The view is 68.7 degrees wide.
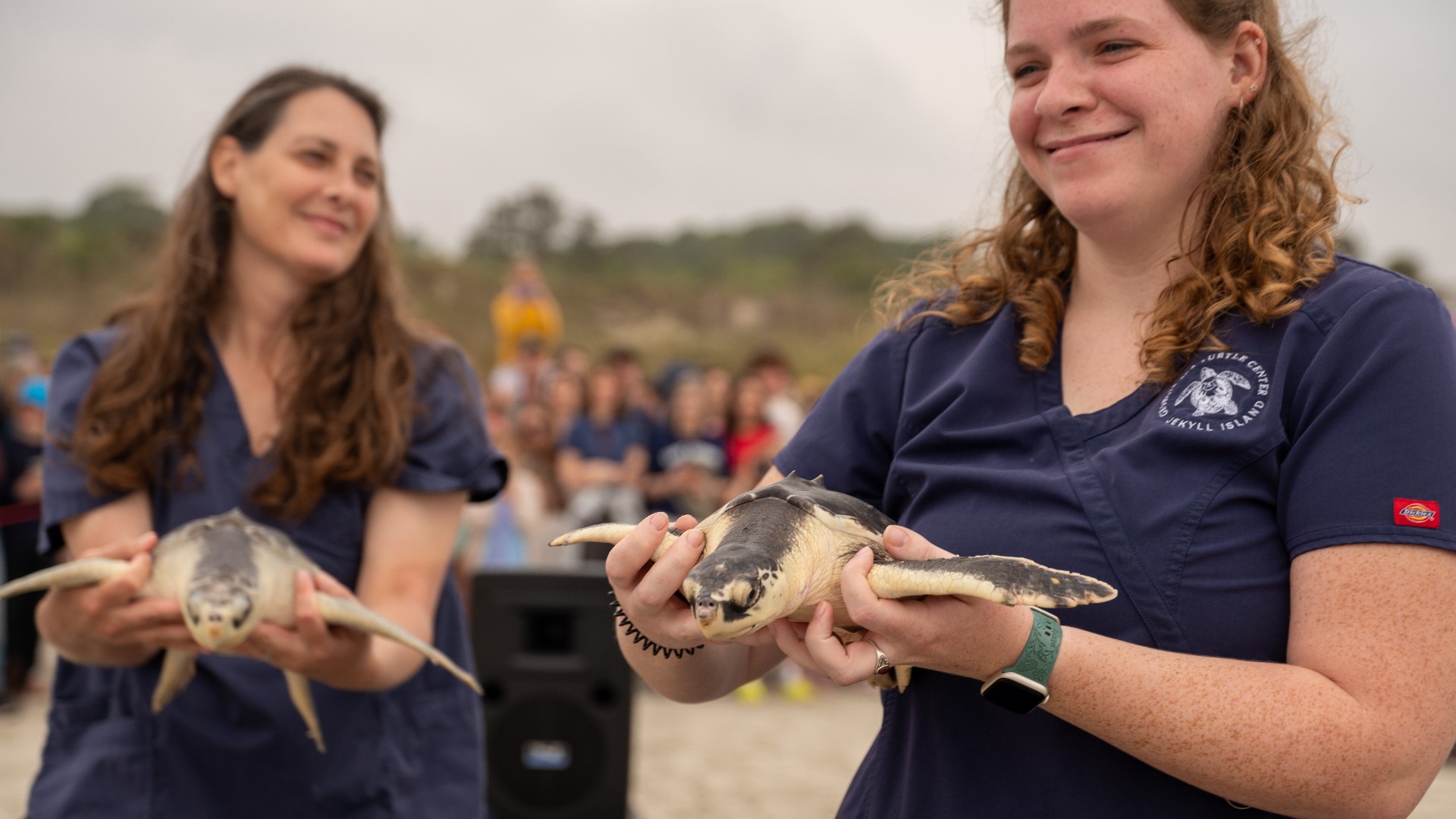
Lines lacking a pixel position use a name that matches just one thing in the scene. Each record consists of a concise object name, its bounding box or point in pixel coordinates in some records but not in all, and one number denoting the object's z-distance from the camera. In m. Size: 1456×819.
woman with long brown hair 2.14
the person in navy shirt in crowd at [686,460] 8.04
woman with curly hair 1.21
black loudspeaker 3.95
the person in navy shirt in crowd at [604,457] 7.48
